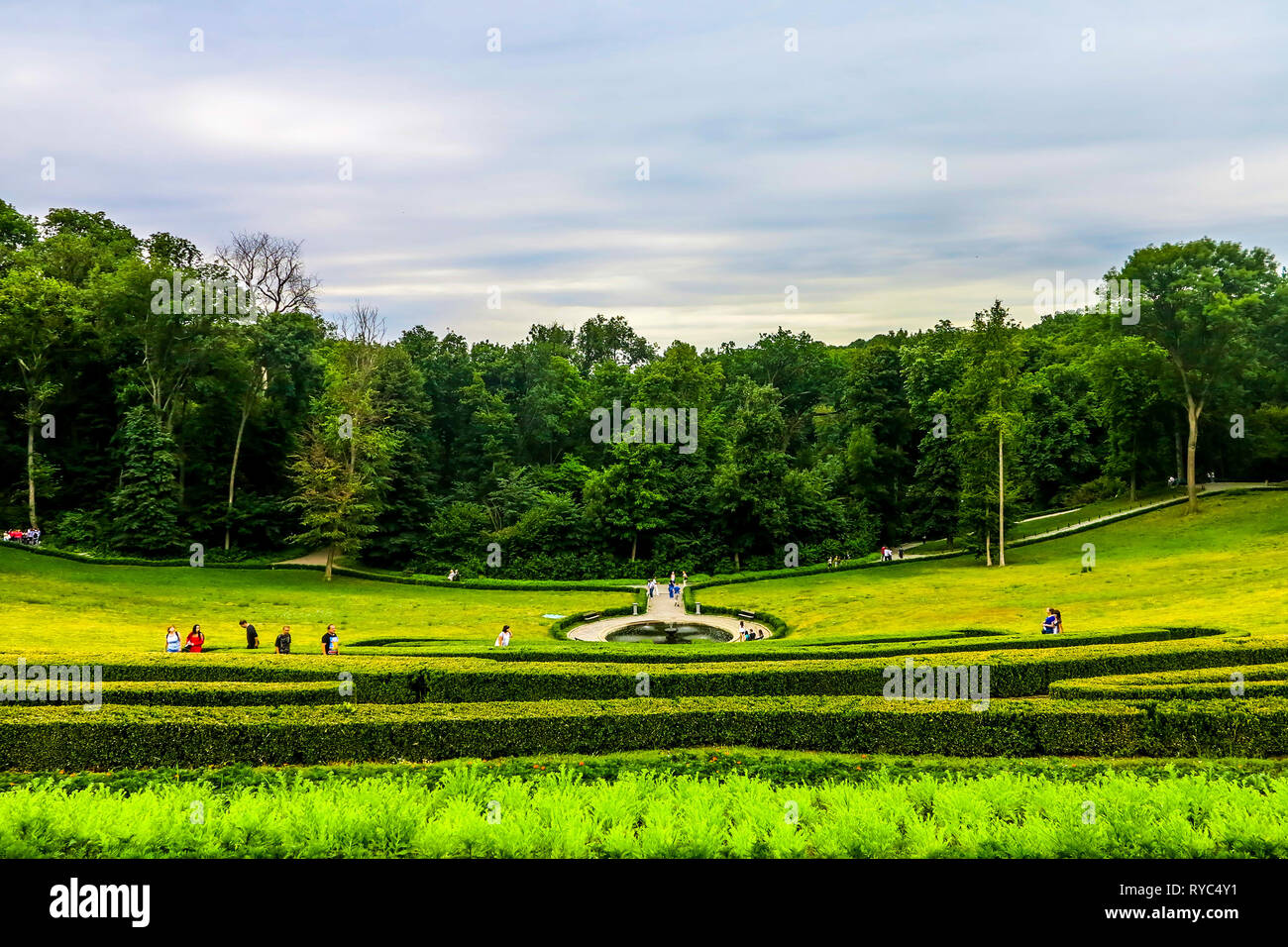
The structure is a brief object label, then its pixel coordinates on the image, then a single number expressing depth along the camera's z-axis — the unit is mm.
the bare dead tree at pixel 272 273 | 63281
